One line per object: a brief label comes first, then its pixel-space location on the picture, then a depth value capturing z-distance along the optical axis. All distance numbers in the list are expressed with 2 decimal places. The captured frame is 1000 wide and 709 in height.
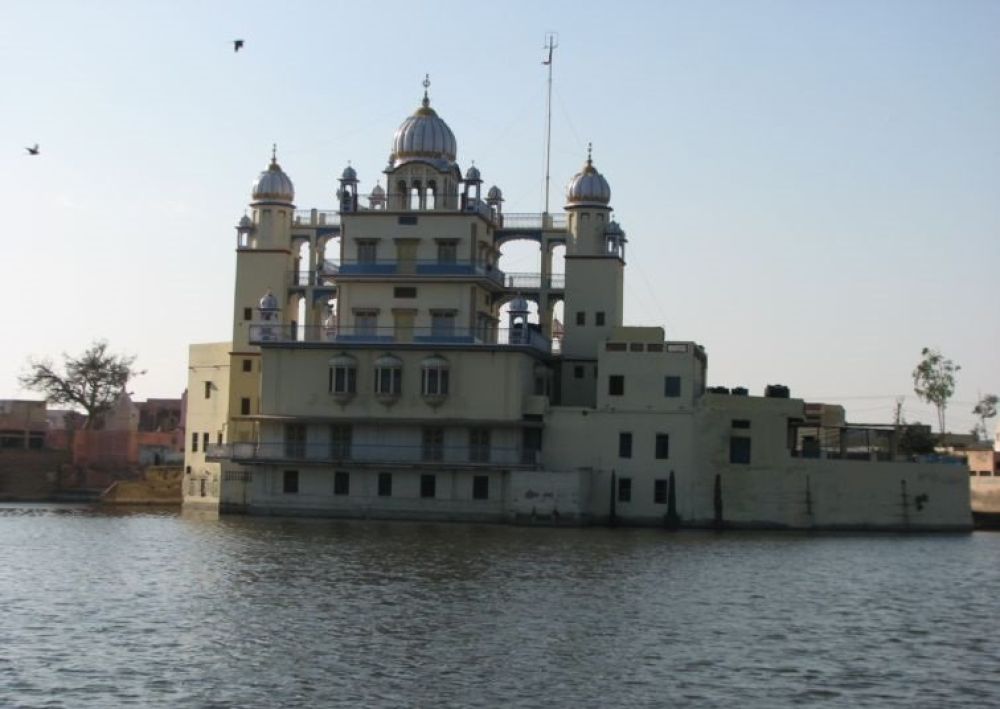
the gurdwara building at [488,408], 77.81
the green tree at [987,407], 139.88
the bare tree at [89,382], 120.56
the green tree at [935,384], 122.88
